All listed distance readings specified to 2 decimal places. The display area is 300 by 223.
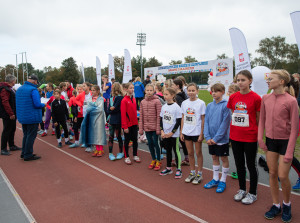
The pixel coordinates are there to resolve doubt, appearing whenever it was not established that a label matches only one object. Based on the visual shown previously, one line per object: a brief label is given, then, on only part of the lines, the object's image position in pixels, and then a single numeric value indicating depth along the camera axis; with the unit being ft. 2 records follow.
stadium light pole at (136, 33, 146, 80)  175.42
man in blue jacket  19.27
